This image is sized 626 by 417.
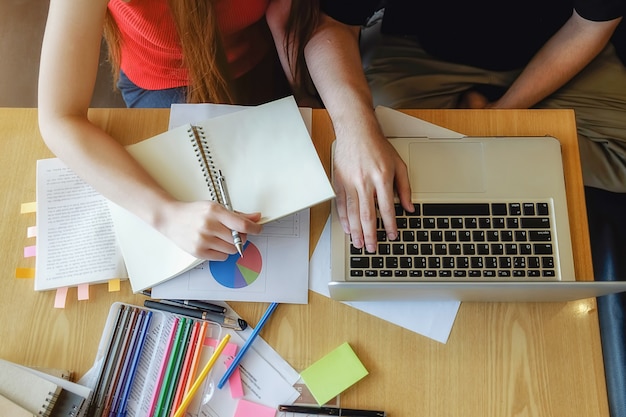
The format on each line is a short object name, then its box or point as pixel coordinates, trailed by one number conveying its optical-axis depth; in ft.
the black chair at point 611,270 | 3.09
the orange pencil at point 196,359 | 2.30
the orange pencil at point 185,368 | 2.28
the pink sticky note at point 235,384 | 2.29
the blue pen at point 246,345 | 2.31
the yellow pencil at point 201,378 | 2.23
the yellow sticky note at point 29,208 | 2.60
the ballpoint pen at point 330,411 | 2.22
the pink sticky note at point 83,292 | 2.46
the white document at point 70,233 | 2.47
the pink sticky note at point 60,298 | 2.46
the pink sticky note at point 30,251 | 2.54
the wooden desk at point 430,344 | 2.24
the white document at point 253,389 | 2.28
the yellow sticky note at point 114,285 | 2.46
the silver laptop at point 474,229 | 2.24
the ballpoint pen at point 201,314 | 2.37
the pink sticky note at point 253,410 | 2.26
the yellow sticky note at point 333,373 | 2.25
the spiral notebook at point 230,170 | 2.39
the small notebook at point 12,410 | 2.15
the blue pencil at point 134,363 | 2.29
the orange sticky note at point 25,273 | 2.50
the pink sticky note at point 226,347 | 2.35
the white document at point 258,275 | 2.40
